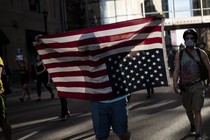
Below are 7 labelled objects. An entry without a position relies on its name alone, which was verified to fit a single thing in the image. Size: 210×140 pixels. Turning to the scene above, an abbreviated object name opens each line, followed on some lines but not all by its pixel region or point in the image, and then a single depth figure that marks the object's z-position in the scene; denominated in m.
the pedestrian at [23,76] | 16.41
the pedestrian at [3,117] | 6.69
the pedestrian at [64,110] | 10.03
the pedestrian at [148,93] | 13.96
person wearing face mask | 6.65
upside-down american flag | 5.12
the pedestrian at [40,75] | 14.95
